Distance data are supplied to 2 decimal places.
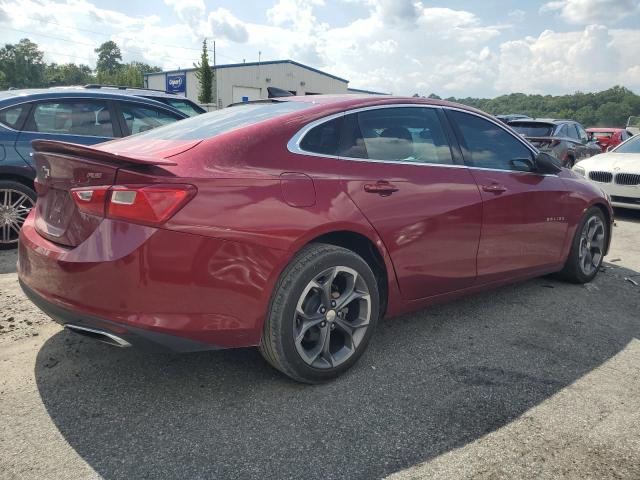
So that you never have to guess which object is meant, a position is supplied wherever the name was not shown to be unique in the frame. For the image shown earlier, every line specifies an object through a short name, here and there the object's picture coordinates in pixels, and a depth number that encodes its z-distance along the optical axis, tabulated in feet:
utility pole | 130.91
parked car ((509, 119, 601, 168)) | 39.58
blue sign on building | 143.64
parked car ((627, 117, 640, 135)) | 105.60
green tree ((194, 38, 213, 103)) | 115.55
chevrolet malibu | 7.78
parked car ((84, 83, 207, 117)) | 26.43
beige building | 133.59
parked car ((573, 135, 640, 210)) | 27.78
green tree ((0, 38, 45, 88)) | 323.78
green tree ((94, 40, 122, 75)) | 455.63
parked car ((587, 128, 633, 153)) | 59.21
